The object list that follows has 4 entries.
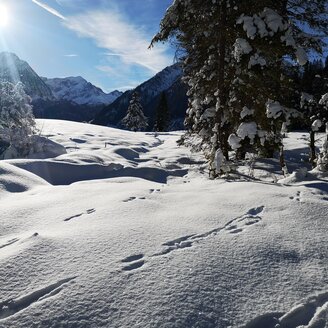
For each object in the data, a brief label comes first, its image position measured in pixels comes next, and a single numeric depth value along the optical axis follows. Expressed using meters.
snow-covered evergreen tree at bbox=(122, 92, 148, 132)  47.09
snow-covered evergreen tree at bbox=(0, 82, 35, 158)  12.50
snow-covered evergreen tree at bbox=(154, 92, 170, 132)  46.50
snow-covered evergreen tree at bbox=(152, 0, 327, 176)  7.73
